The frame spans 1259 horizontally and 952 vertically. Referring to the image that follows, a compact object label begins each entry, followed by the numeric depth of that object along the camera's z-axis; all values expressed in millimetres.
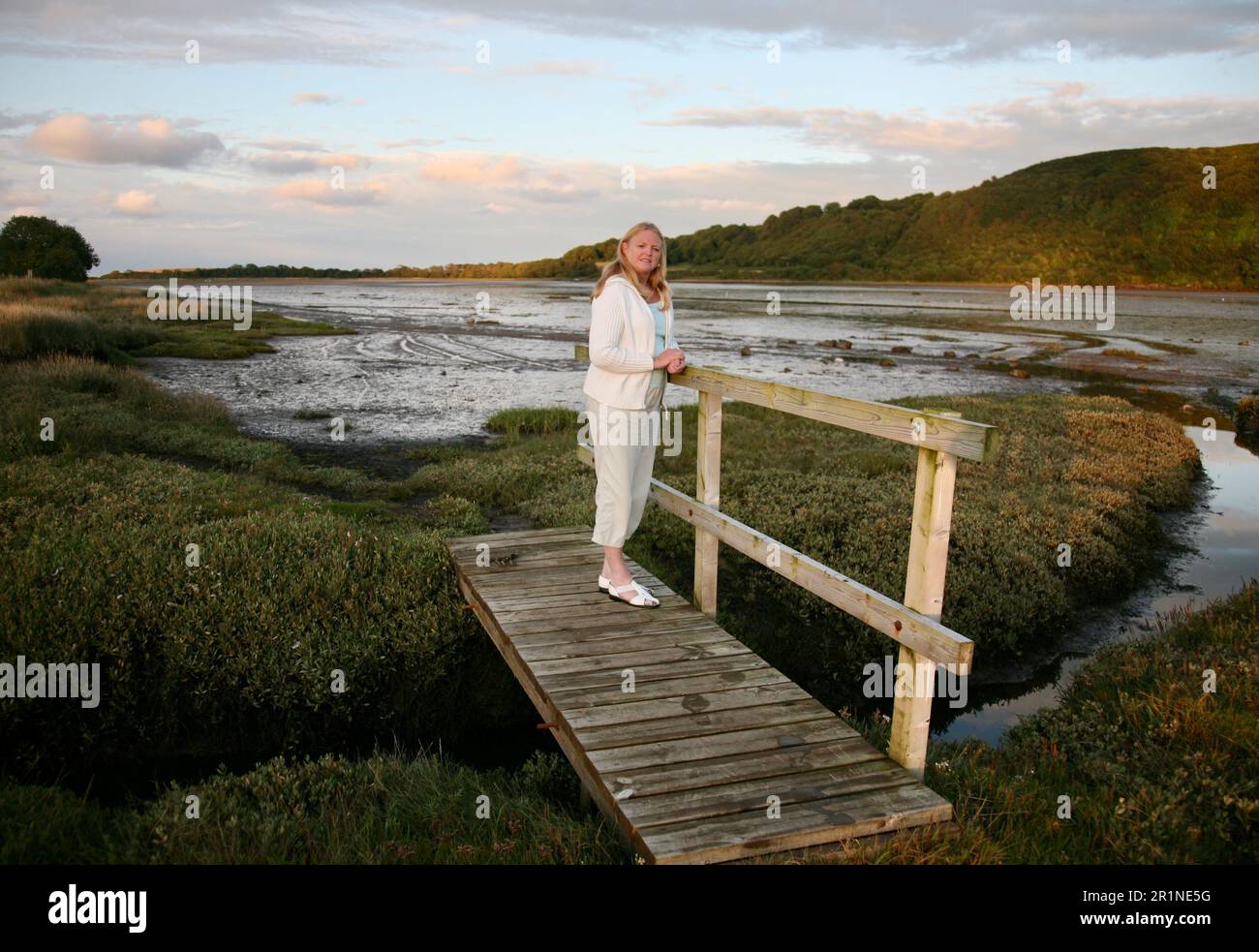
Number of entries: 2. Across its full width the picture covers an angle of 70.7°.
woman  6254
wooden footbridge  4371
